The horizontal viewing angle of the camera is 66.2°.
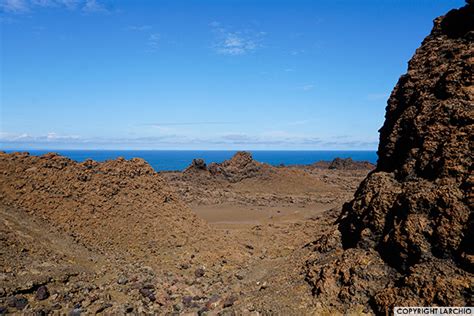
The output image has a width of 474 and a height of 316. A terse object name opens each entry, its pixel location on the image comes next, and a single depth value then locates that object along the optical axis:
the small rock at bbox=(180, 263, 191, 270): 9.92
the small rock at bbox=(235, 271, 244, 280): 8.87
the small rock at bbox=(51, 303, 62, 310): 6.67
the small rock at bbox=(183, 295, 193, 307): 7.33
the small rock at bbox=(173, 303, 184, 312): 7.11
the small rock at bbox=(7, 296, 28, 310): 6.39
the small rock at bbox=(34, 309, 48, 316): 6.34
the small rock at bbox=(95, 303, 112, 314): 6.82
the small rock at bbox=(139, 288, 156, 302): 7.39
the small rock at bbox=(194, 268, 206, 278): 9.31
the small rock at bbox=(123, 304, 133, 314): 6.88
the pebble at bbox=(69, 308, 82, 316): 6.61
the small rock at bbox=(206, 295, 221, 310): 7.05
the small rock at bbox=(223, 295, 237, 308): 6.78
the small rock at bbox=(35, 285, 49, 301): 6.80
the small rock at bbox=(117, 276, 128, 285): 8.05
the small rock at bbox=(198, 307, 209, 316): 6.84
